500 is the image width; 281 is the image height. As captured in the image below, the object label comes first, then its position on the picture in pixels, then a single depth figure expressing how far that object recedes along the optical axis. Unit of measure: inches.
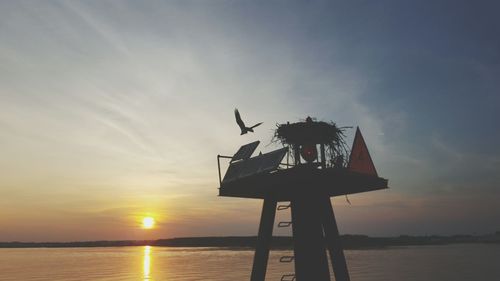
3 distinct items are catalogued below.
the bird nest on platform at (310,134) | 577.6
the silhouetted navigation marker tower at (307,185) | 531.5
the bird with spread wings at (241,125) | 624.2
